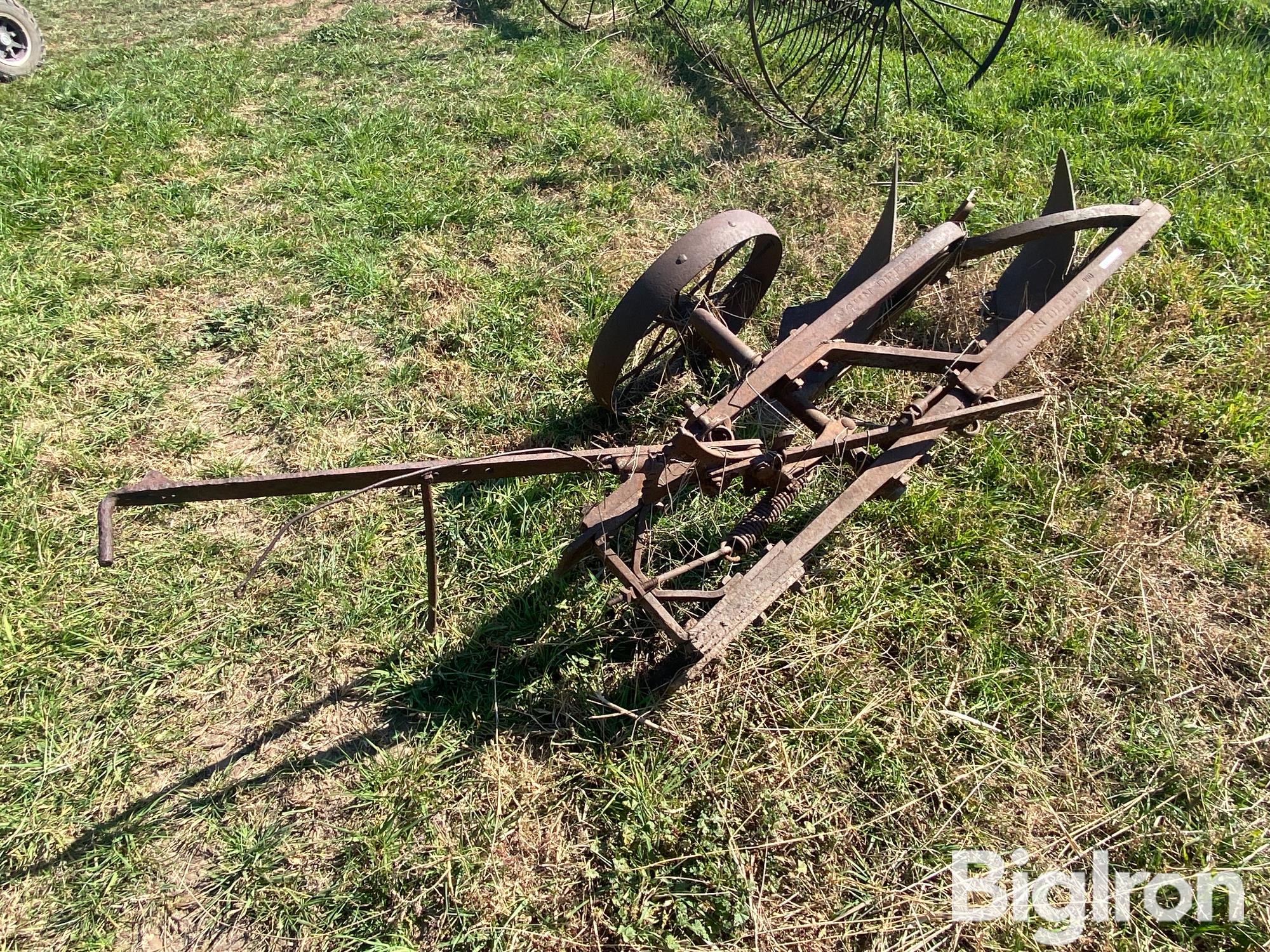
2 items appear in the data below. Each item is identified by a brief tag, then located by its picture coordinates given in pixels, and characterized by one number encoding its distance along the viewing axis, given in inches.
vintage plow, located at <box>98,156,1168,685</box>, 85.3
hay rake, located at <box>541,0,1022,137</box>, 189.6
